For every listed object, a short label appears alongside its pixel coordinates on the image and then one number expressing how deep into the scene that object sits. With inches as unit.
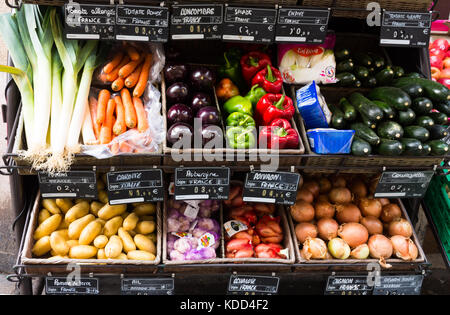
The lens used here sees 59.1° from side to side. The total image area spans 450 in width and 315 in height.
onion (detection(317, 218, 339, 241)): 78.6
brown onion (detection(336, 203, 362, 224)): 82.0
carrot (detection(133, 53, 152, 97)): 76.1
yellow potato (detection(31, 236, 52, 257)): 71.0
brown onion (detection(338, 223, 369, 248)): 77.8
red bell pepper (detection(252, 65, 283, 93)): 76.0
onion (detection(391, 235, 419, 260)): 77.0
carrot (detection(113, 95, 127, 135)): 71.0
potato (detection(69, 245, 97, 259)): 70.0
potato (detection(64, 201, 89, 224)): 74.6
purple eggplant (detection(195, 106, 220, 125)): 69.4
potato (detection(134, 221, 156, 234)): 75.3
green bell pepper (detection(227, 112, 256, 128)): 70.5
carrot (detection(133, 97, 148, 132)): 71.2
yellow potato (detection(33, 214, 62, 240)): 72.4
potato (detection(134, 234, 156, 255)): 72.6
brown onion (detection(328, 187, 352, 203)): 83.4
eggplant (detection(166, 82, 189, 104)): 72.9
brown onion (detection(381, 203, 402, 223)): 83.0
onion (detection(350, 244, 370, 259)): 76.5
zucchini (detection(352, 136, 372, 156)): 67.3
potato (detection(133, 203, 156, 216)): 78.4
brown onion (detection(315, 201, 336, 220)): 82.0
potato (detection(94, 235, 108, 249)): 71.6
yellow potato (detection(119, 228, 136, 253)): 72.3
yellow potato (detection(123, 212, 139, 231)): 74.9
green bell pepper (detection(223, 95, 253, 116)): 73.5
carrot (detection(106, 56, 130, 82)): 76.1
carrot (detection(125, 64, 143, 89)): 76.0
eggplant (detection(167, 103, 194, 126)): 69.0
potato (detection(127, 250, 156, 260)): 70.4
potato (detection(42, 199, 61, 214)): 75.1
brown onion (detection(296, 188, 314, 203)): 83.0
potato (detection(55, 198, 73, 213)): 75.6
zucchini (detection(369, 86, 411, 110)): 72.4
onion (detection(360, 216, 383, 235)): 81.0
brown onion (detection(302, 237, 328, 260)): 74.1
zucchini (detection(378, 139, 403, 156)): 67.1
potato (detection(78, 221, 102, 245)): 71.8
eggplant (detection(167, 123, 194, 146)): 65.2
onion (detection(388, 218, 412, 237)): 80.3
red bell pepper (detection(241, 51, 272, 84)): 79.7
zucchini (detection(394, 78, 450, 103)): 74.0
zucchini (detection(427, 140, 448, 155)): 69.3
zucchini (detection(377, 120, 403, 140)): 69.1
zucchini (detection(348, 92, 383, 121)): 71.3
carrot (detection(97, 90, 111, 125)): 72.0
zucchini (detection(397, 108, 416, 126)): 71.9
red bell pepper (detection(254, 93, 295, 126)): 71.2
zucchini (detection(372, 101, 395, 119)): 71.9
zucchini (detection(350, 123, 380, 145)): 68.1
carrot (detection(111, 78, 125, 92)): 75.5
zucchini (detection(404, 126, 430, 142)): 69.4
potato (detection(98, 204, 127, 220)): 75.2
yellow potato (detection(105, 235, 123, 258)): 70.1
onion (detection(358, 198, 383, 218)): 83.2
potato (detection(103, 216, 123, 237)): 74.2
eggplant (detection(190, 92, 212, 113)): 72.6
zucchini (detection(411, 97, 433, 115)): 72.9
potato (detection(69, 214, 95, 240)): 72.7
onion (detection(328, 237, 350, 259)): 75.1
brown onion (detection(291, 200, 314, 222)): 80.7
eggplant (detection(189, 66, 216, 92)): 75.1
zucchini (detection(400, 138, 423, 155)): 68.2
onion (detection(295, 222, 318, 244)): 78.1
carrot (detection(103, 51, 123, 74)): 75.4
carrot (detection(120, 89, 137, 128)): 71.8
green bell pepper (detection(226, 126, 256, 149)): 67.1
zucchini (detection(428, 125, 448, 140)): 71.4
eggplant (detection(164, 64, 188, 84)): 75.3
